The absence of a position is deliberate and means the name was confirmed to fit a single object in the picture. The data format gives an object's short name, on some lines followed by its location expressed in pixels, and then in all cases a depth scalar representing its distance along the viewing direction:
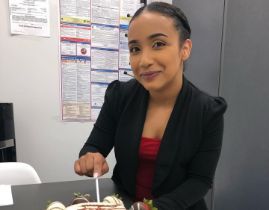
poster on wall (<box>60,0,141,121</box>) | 1.94
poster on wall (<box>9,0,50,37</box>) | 1.77
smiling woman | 0.82
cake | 0.65
